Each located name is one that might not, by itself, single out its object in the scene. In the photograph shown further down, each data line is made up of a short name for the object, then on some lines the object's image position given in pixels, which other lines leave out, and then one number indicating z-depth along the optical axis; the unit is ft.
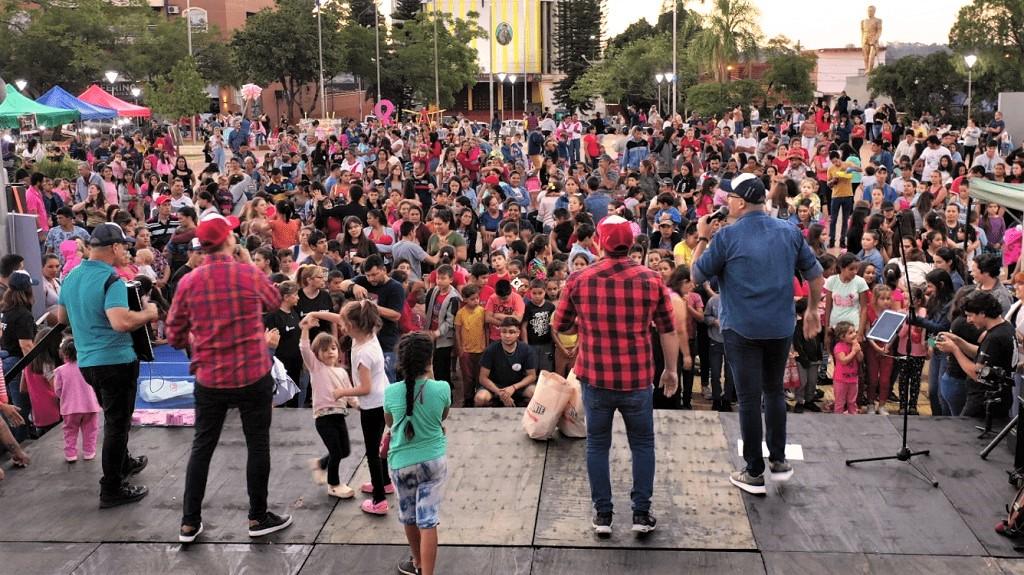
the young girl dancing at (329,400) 21.03
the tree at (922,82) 131.23
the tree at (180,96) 121.49
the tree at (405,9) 266.16
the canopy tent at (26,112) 78.28
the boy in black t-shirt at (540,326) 30.22
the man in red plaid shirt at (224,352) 18.49
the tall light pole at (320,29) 158.81
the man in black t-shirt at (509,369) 28.71
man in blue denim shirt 18.99
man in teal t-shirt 20.16
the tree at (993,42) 123.13
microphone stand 21.48
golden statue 187.32
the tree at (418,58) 199.00
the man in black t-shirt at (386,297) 28.32
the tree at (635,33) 253.65
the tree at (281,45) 180.55
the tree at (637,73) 177.68
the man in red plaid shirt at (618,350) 18.13
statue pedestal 175.73
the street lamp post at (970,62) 111.76
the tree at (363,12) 239.15
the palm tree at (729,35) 160.15
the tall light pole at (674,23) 141.61
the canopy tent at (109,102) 96.22
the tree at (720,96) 134.31
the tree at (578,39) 258.98
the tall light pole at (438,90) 189.37
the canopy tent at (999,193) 37.57
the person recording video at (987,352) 23.18
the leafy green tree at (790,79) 148.46
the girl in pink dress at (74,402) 23.21
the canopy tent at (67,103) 88.28
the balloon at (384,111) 119.05
